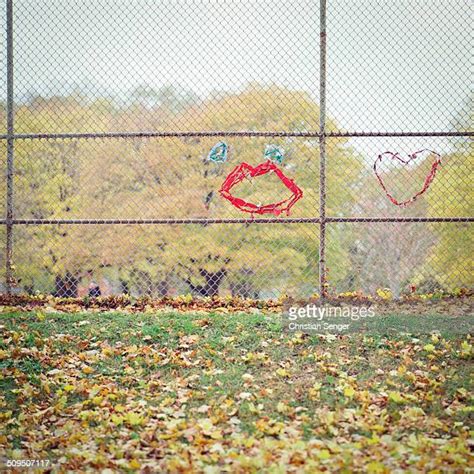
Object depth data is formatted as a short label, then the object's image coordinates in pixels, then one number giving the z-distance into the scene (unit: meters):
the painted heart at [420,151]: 16.03
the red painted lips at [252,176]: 15.66
